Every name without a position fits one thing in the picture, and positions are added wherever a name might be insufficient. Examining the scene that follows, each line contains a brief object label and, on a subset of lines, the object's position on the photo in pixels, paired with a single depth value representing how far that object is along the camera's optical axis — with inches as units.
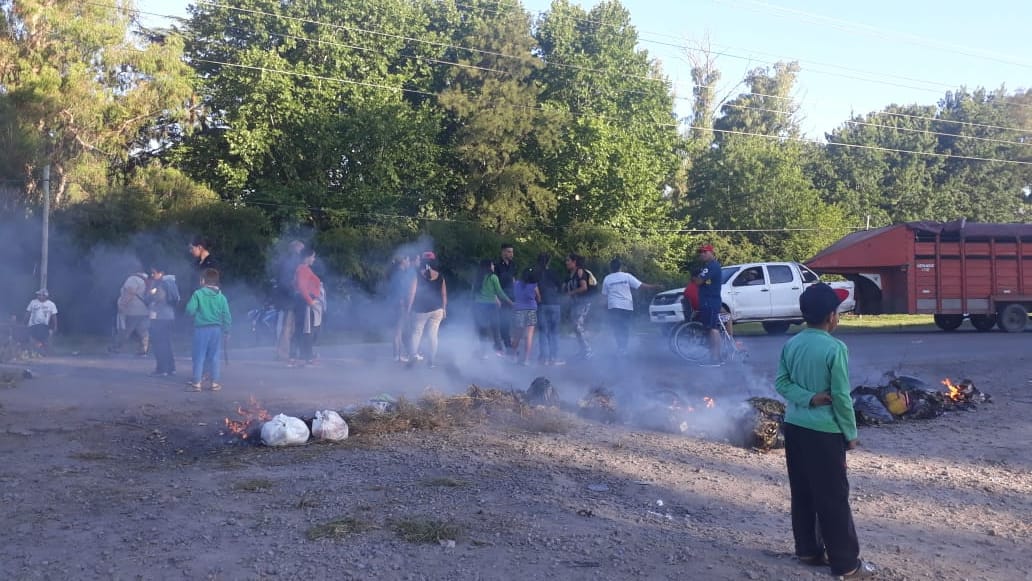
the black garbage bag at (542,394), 355.1
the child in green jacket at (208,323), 398.9
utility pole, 769.9
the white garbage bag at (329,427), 294.7
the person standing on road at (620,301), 552.7
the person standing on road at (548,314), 539.8
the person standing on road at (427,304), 486.6
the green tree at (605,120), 1369.3
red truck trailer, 844.0
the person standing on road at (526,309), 527.2
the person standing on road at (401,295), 495.8
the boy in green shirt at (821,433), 180.4
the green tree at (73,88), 943.0
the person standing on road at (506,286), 547.5
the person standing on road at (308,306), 482.3
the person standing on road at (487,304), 538.6
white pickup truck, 812.0
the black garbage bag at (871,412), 360.5
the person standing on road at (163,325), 444.8
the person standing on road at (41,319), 584.4
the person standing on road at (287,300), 495.2
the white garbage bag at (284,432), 287.3
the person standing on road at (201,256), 417.4
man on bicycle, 501.0
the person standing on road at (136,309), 555.2
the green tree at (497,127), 1315.2
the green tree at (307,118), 1176.2
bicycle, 522.0
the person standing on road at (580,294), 560.7
